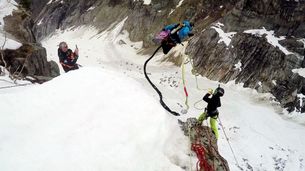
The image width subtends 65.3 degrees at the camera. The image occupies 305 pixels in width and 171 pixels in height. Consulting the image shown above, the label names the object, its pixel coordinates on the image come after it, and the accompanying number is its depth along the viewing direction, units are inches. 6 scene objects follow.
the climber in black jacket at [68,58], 371.7
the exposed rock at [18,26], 528.3
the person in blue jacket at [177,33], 296.8
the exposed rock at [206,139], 222.0
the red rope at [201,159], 206.7
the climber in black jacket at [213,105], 315.2
